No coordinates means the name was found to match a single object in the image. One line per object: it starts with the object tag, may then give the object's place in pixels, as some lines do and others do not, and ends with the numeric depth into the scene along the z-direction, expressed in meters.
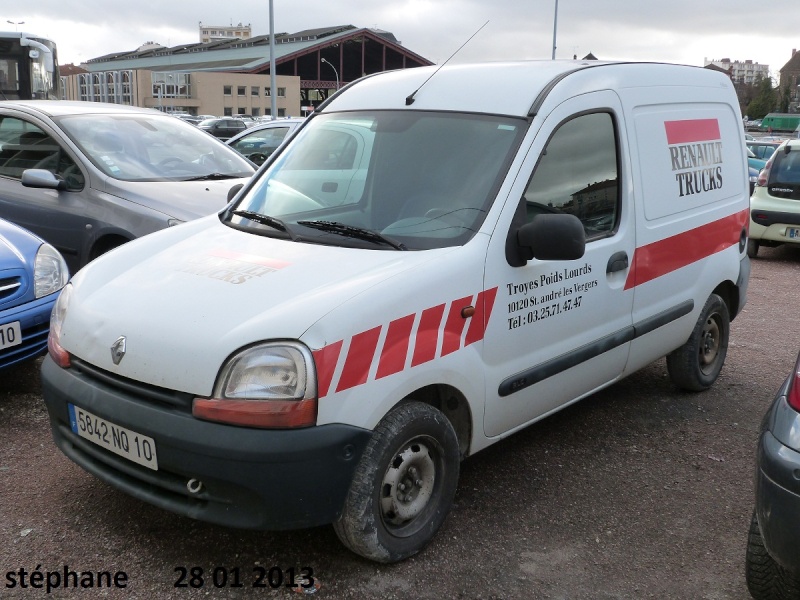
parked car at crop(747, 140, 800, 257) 10.11
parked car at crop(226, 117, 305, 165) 11.20
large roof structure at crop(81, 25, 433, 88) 73.38
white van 2.70
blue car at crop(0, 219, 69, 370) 4.29
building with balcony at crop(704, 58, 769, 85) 155.25
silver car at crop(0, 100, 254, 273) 5.83
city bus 15.48
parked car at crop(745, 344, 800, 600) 2.33
